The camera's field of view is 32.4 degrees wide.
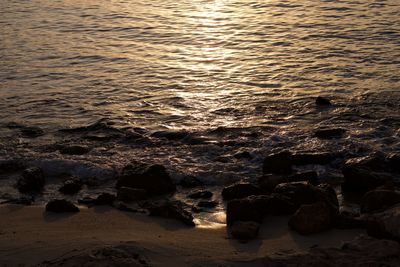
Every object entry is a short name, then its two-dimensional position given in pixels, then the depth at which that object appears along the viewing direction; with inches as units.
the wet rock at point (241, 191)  297.4
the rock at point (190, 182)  324.5
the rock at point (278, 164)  328.2
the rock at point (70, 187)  319.0
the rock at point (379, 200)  267.4
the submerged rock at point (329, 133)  378.0
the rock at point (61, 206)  286.2
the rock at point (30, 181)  321.4
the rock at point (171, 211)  273.0
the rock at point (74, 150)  369.4
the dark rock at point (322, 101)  433.0
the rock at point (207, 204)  296.7
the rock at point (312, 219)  254.1
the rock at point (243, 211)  268.1
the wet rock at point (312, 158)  342.3
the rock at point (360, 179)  302.0
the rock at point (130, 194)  300.5
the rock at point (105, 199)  294.2
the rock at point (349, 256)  218.2
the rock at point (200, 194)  308.8
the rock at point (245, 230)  253.9
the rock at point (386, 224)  231.6
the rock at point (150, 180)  312.0
